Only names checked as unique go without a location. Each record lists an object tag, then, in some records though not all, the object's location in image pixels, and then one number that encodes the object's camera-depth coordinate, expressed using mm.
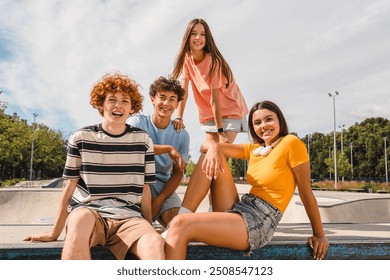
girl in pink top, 4168
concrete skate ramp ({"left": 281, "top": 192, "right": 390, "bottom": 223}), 7808
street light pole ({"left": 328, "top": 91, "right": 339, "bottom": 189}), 34125
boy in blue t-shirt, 3551
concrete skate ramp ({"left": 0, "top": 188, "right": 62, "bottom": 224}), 9055
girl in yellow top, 2441
